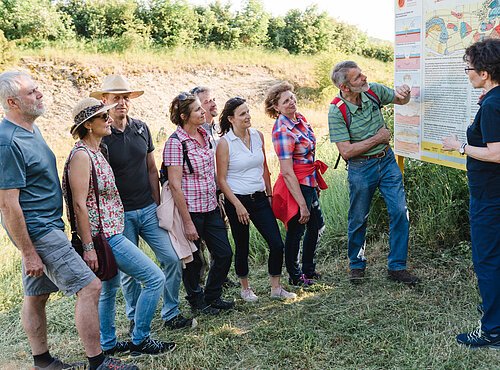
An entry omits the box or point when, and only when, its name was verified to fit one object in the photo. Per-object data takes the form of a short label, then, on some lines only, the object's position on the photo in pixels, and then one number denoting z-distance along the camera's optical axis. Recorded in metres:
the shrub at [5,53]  18.30
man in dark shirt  3.93
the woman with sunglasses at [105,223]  3.44
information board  4.14
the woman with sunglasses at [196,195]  4.21
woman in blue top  3.33
